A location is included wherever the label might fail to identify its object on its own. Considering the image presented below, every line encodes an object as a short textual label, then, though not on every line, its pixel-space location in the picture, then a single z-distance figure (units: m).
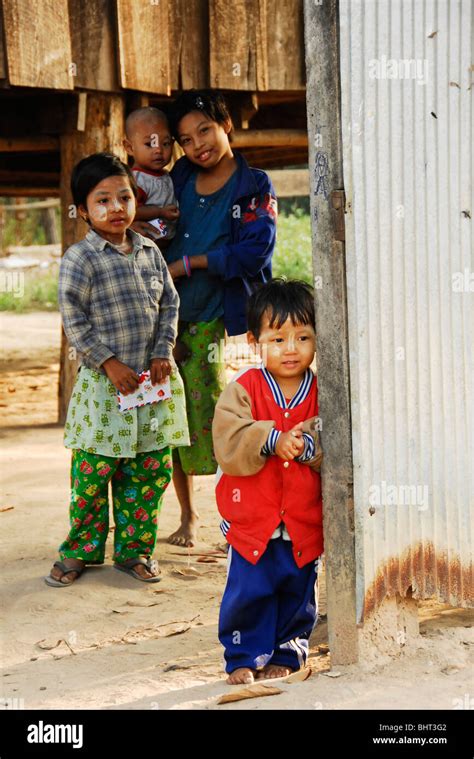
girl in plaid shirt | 4.31
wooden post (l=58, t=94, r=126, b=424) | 6.41
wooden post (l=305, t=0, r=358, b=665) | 3.32
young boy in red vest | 3.44
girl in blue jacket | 4.71
